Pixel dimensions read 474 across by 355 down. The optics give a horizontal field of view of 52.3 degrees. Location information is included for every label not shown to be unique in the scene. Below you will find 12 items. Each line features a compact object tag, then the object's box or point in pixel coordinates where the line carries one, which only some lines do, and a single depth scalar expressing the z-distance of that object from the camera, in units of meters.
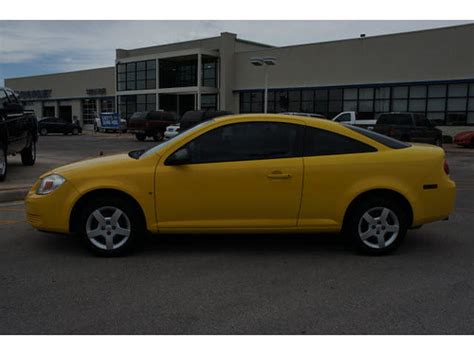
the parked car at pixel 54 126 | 38.69
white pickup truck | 25.18
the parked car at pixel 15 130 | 10.49
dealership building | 30.02
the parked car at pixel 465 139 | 24.91
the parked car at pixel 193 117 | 22.56
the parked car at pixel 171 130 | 26.89
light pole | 28.69
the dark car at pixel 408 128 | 20.75
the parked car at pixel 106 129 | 41.22
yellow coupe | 5.24
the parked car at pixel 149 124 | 28.05
